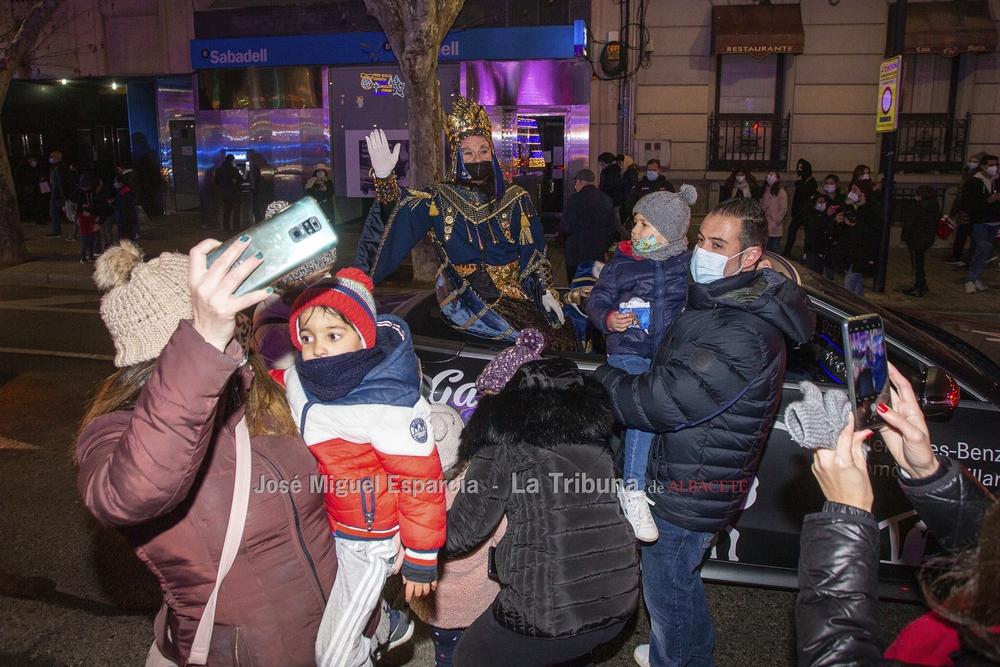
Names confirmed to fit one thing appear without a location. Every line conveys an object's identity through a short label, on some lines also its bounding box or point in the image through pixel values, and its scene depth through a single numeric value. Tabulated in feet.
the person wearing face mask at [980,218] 40.09
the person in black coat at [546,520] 8.21
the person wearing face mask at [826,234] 35.53
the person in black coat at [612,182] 44.45
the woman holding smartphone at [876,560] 4.78
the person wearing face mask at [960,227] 44.65
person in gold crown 14.30
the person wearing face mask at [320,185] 56.29
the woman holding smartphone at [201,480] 5.32
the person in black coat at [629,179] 44.63
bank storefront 56.29
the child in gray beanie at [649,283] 12.01
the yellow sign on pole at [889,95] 35.55
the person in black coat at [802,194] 47.26
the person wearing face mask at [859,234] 34.60
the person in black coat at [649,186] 41.93
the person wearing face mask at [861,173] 38.40
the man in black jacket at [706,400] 9.07
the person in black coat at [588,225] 31.76
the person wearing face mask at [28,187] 69.77
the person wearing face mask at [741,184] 46.52
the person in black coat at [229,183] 59.36
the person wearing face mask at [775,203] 45.44
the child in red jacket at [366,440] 7.88
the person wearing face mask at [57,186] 59.57
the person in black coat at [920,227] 38.34
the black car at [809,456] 11.41
